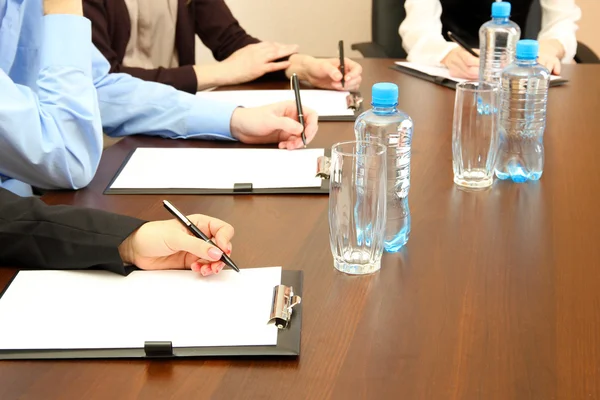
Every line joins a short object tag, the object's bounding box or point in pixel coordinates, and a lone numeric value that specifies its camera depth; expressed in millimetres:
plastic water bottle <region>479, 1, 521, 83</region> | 2696
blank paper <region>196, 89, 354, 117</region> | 2560
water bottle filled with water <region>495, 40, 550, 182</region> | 2170
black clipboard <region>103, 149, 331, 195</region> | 2115
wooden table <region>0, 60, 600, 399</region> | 1671
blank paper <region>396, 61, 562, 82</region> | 2798
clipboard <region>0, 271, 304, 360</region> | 1712
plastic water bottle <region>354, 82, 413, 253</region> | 1940
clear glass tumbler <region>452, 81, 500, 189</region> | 2088
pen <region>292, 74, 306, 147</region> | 2326
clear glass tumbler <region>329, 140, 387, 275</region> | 1845
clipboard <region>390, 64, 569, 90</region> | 2749
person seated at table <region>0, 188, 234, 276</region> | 1846
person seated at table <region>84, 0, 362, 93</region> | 2749
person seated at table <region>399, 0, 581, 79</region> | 2827
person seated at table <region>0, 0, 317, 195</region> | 2113
